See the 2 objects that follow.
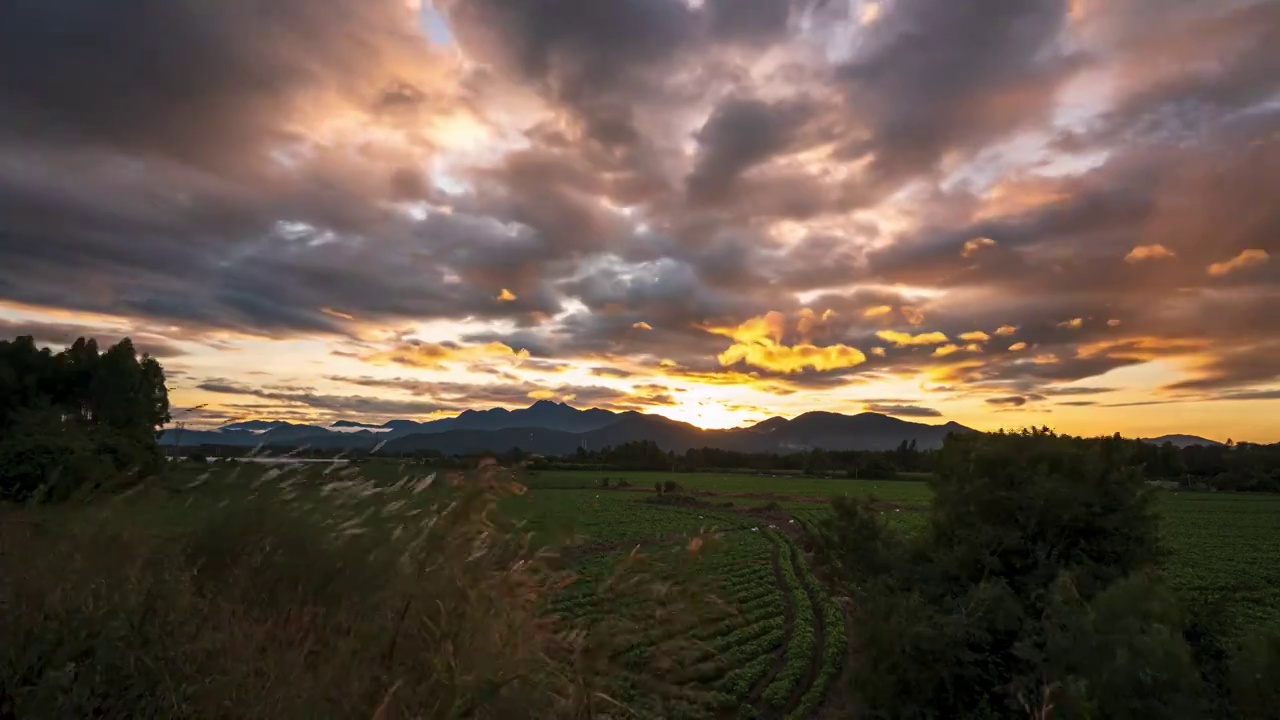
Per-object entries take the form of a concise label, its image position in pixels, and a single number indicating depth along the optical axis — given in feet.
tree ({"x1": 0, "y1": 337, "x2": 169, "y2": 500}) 158.10
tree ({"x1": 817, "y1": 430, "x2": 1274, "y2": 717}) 15.55
